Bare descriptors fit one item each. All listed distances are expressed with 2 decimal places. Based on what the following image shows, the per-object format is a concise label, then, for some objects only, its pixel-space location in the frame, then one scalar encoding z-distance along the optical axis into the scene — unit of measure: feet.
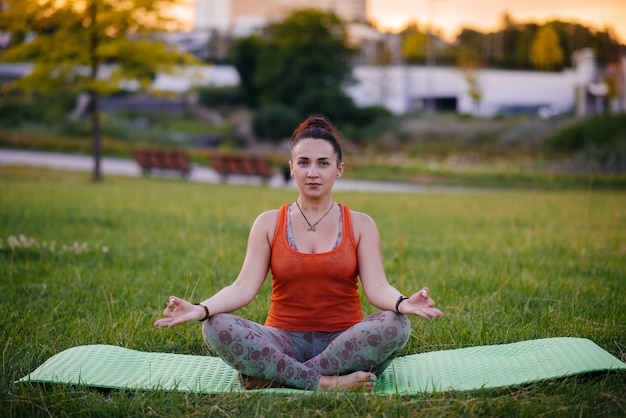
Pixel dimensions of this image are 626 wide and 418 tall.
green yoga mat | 10.79
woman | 10.48
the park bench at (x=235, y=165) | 72.84
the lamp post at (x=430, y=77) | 204.23
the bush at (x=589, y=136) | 90.38
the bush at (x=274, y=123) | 135.13
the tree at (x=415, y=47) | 231.09
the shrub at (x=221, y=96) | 172.45
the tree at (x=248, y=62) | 166.91
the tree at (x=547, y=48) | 244.01
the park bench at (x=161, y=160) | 74.90
